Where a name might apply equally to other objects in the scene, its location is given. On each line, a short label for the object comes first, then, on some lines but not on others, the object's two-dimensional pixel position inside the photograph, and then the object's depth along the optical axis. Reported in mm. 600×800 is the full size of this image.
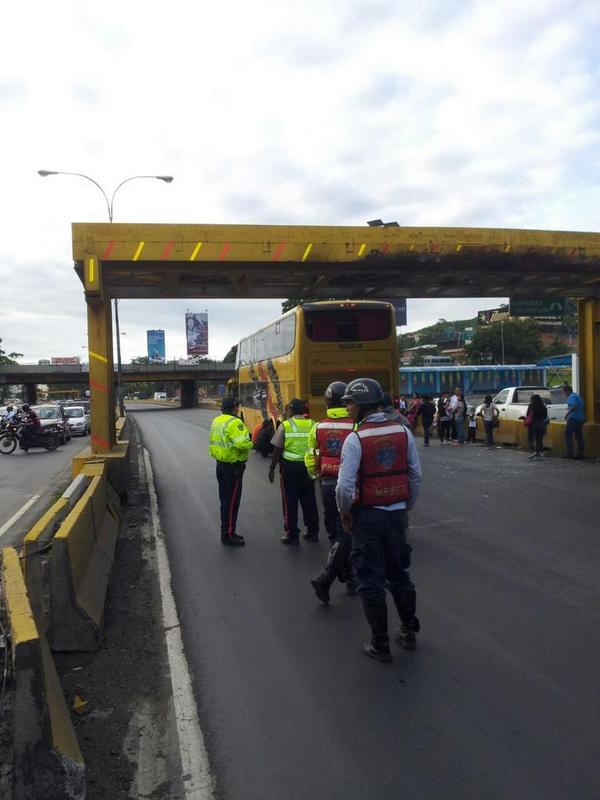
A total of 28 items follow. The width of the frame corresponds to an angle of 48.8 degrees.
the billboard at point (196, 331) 70625
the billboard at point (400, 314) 37944
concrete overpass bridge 66312
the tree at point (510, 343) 63062
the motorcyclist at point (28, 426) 23016
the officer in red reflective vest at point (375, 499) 4469
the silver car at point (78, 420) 33469
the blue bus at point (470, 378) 36500
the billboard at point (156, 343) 68188
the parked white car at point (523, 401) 22250
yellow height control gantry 9938
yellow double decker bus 14188
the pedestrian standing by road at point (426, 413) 20562
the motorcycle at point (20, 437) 23031
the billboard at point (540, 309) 25734
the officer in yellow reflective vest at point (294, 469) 7719
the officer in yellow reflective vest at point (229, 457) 7988
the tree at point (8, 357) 80875
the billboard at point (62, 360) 111625
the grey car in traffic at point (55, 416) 26188
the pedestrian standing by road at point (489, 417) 19281
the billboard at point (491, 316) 70588
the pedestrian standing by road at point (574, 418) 14930
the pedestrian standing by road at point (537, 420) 16000
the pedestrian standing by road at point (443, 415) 21406
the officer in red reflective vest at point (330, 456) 6115
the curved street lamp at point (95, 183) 21094
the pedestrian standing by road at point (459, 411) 20797
